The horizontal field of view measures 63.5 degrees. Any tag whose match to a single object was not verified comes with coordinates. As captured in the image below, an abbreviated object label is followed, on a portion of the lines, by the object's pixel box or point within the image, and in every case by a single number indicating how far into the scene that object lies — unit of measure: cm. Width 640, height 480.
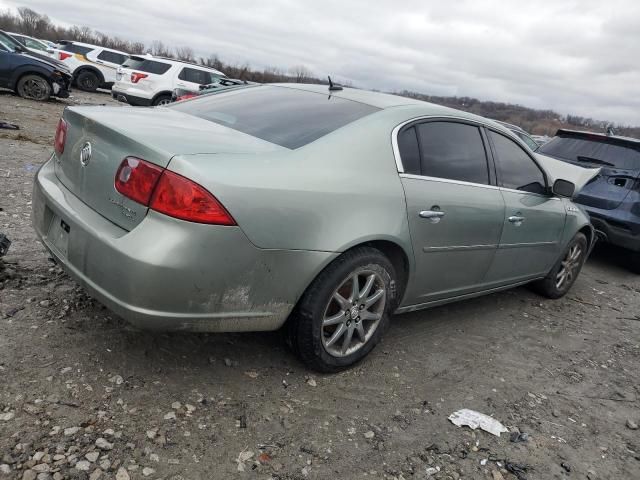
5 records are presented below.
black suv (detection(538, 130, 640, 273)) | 607
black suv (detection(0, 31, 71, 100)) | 1239
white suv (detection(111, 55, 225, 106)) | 1540
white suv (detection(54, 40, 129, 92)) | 1944
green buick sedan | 219
